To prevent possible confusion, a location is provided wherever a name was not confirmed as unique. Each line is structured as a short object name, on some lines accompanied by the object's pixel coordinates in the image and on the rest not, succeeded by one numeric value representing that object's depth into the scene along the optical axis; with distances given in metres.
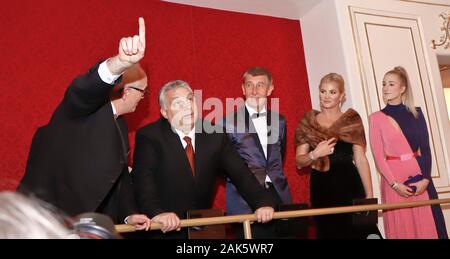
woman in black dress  3.63
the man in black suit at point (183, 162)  2.77
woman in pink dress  3.94
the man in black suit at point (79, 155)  2.09
